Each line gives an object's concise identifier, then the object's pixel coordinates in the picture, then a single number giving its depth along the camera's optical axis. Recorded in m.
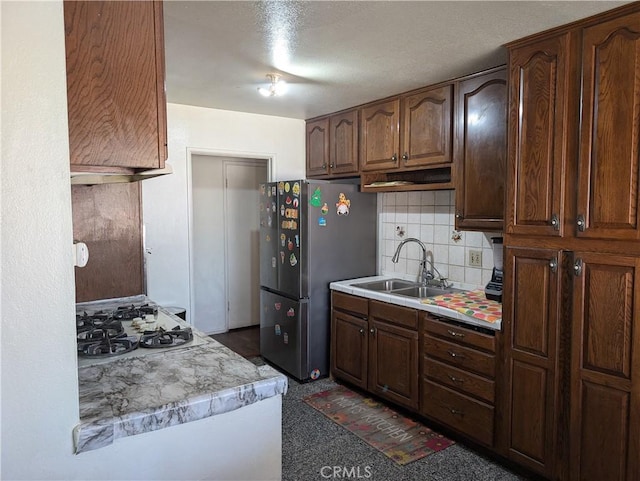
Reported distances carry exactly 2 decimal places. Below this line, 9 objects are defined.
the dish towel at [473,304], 2.40
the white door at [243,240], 4.97
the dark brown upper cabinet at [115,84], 1.15
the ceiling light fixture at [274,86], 2.77
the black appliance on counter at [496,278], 2.69
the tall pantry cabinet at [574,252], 1.83
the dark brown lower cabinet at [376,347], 2.88
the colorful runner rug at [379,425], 2.55
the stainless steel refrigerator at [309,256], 3.43
